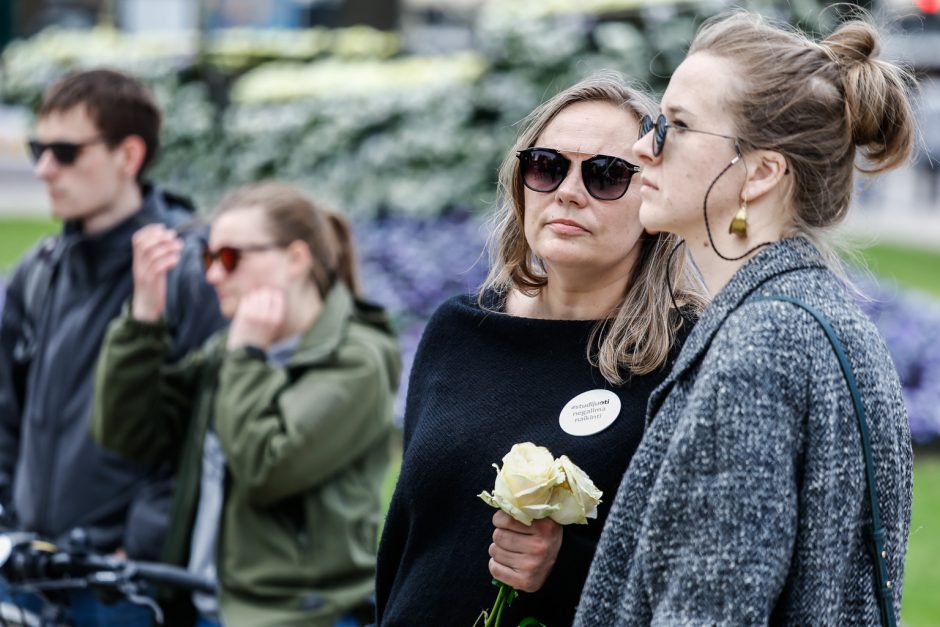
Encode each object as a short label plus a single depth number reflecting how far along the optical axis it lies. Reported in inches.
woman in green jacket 272.5
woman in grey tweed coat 145.7
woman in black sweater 187.6
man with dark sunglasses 305.9
